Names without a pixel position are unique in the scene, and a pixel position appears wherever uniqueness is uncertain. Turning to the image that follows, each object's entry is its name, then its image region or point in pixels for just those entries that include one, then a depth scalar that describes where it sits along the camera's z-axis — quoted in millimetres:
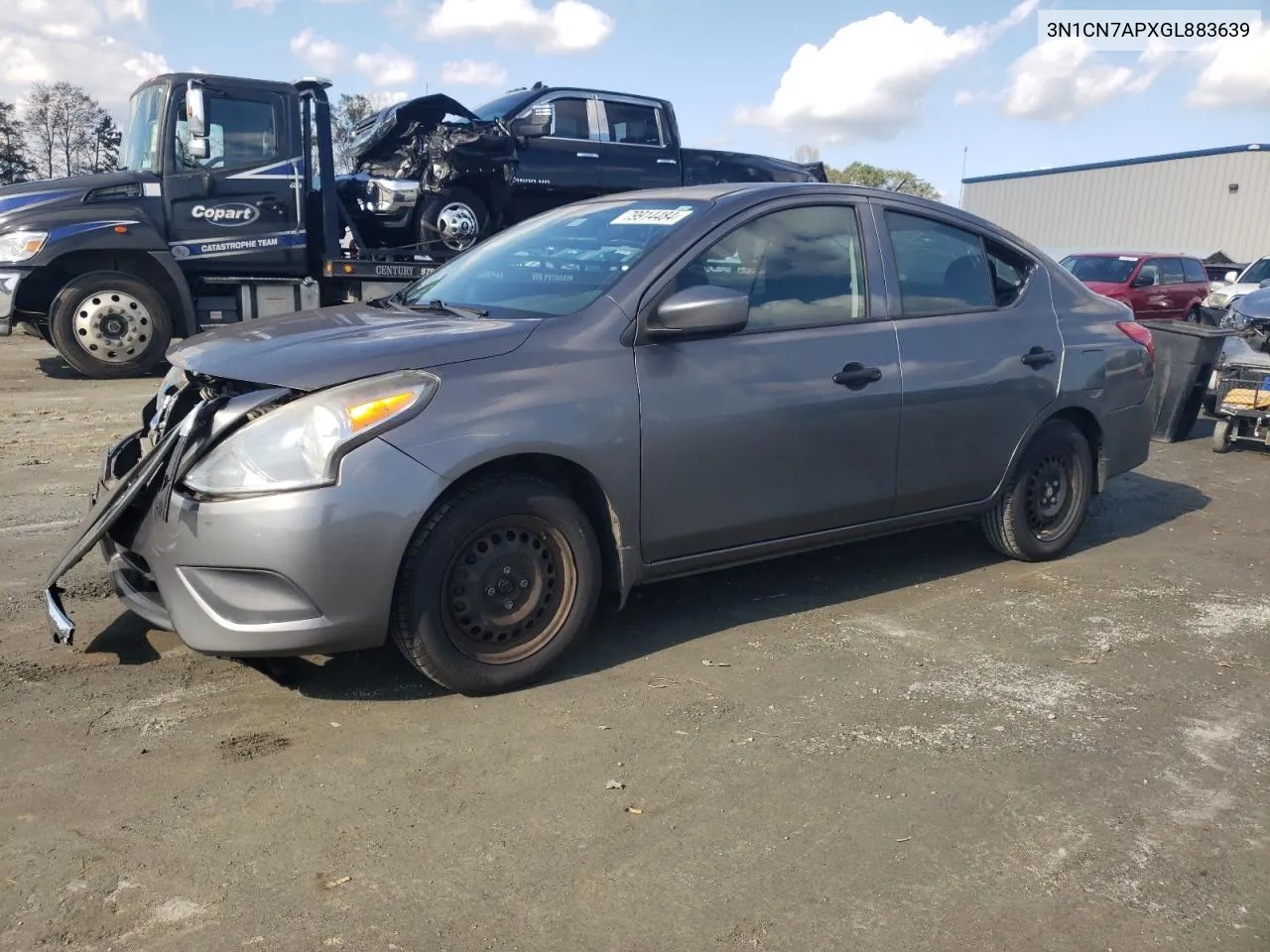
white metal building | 35188
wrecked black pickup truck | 11445
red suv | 17297
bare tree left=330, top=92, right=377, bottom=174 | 46656
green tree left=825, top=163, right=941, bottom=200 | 64375
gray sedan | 3234
